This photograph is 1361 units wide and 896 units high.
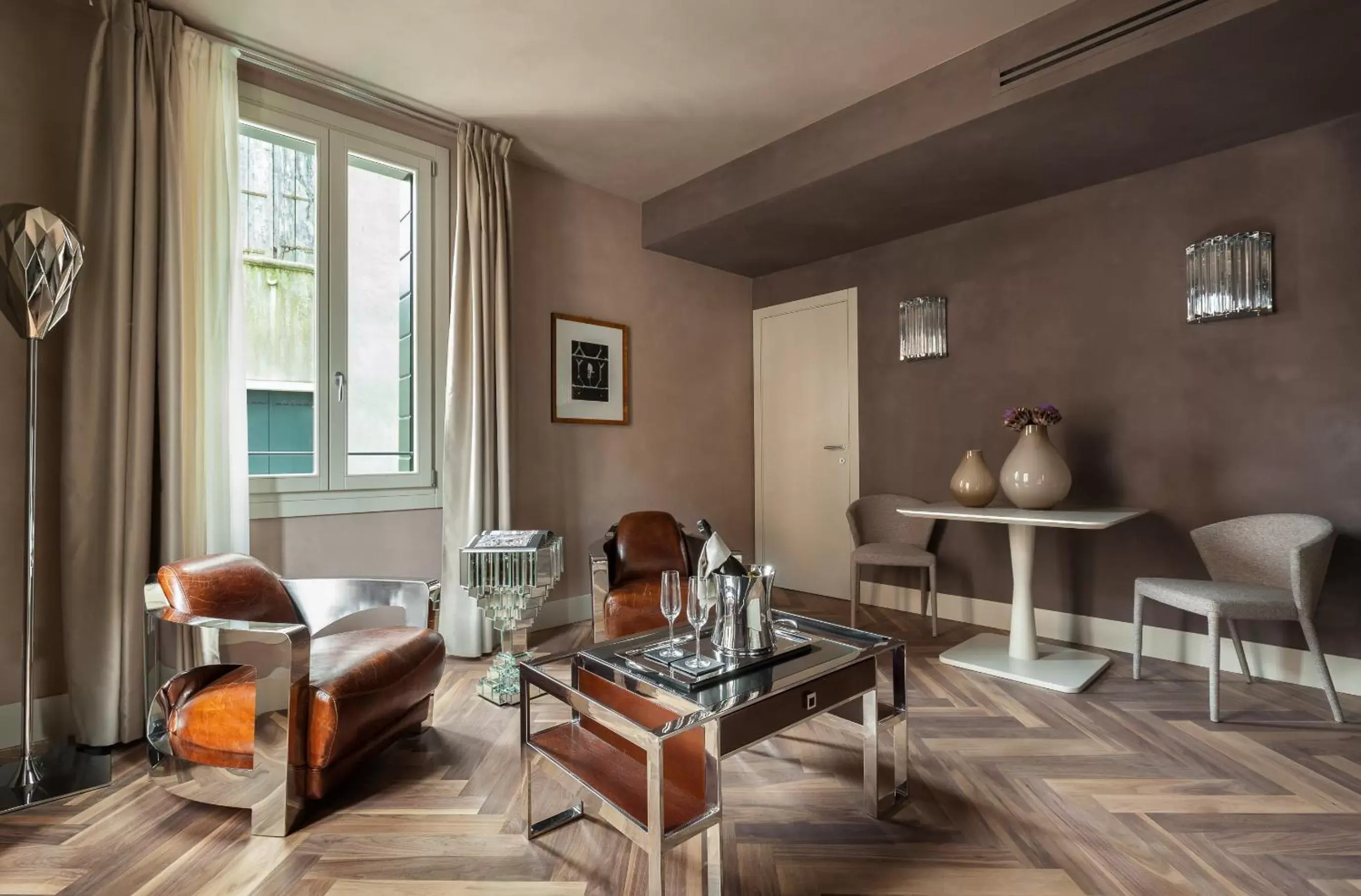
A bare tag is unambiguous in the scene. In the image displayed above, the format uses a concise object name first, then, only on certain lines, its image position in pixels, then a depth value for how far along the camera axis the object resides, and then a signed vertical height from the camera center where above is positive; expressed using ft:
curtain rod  8.89 +5.68
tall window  9.44 +2.41
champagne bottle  6.23 -1.01
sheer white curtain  8.26 +1.81
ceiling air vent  7.35 +5.02
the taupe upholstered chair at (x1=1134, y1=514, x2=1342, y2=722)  8.12 -1.76
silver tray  5.42 -1.88
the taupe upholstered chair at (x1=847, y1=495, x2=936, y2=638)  12.34 -1.74
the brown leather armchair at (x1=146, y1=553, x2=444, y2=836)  5.83 -2.24
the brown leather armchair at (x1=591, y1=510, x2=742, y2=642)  9.59 -1.86
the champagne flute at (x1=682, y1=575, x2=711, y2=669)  6.13 -1.42
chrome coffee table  4.67 -2.22
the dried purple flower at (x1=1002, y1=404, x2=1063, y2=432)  10.55 +0.60
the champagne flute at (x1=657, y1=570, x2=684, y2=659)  6.07 -1.31
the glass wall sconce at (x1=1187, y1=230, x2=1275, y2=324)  9.76 +2.71
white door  15.08 +0.40
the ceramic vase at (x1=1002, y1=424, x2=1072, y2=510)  10.25 -0.34
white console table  9.57 -3.20
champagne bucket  6.15 -1.54
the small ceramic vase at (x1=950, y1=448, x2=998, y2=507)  11.09 -0.50
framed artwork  12.95 +1.78
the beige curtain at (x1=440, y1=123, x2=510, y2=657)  10.89 +1.24
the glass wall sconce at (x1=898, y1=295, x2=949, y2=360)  13.48 +2.69
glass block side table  8.69 -1.69
